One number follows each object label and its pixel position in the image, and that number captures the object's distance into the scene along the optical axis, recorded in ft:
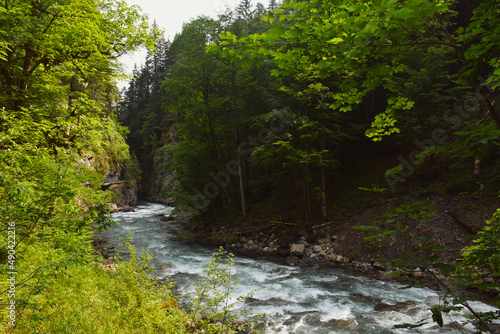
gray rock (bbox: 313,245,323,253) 40.13
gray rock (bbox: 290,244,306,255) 40.29
